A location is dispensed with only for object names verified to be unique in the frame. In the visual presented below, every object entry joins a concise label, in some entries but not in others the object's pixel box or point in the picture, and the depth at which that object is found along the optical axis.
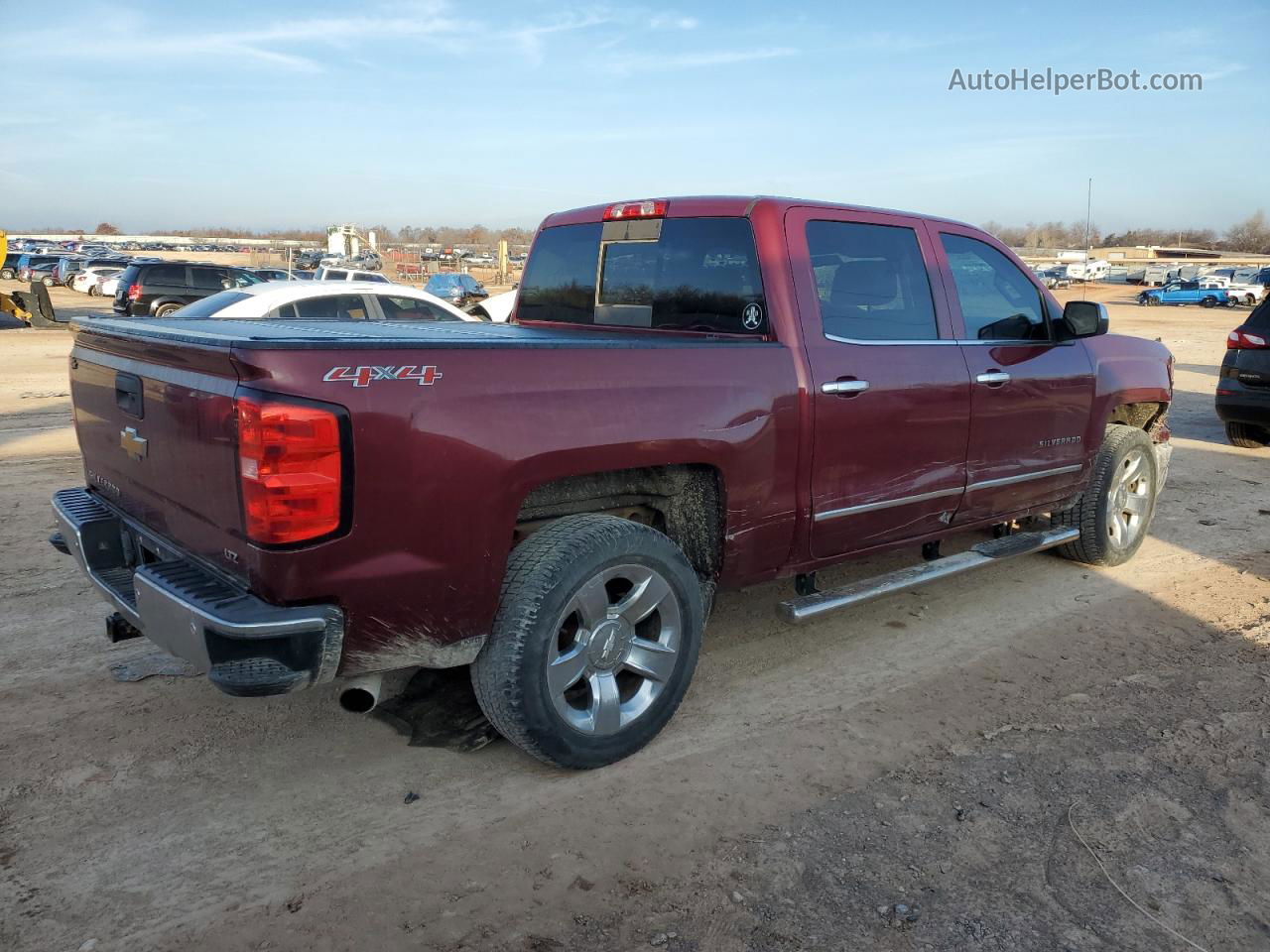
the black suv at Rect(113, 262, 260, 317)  20.61
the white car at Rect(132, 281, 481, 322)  10.31
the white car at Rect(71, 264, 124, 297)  35.59
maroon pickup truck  2.61
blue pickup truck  50.03
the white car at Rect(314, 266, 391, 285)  23.81
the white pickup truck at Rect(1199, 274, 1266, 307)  49.56
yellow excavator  15.45
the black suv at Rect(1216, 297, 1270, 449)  9.20
